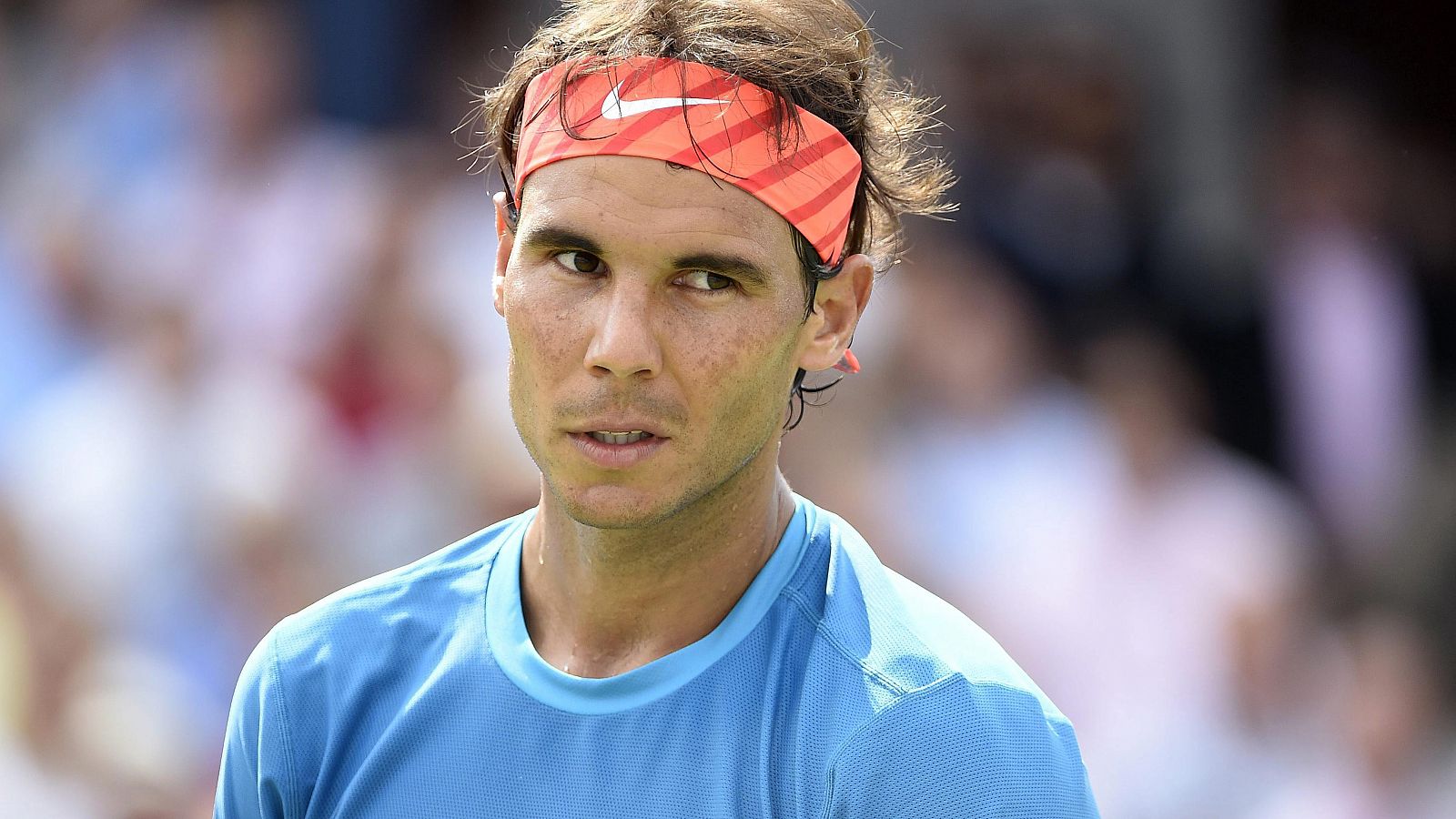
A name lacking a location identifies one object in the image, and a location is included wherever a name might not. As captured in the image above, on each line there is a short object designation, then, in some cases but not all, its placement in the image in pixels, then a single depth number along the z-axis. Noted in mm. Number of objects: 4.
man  4305
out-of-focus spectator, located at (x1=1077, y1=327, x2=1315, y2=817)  10367
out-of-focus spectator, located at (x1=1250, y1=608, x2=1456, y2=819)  10430
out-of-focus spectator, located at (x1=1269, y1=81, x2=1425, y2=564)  12187
